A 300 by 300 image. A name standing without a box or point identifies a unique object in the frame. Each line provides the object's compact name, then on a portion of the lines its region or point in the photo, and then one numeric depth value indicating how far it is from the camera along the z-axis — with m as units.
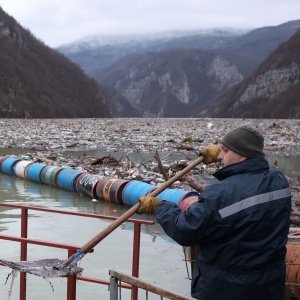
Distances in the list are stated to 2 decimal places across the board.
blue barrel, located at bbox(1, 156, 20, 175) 14.18
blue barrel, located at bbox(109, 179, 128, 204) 10.20
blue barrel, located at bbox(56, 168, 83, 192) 11.72
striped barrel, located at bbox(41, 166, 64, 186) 12.30
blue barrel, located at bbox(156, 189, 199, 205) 8.89
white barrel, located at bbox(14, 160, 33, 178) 13.62
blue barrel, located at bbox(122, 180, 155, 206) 9.79
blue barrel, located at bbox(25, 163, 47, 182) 12.99
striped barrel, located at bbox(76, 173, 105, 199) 10.87
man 2.74
